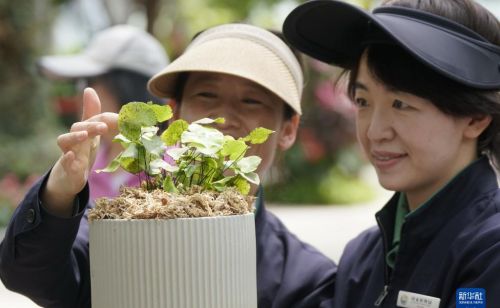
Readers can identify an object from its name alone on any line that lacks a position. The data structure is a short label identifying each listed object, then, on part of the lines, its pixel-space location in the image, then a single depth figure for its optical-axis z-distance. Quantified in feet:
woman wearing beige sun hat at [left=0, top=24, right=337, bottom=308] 12.46
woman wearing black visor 13.02
